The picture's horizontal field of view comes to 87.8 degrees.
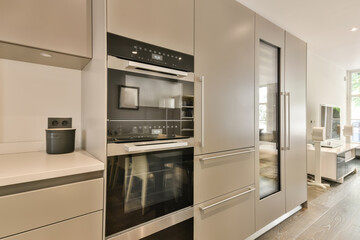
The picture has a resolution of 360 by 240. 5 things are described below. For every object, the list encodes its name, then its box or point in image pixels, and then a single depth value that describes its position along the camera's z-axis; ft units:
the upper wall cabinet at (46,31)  3.50
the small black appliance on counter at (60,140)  4.17
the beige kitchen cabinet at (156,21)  3.52
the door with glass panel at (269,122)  6.42
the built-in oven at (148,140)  3.51
